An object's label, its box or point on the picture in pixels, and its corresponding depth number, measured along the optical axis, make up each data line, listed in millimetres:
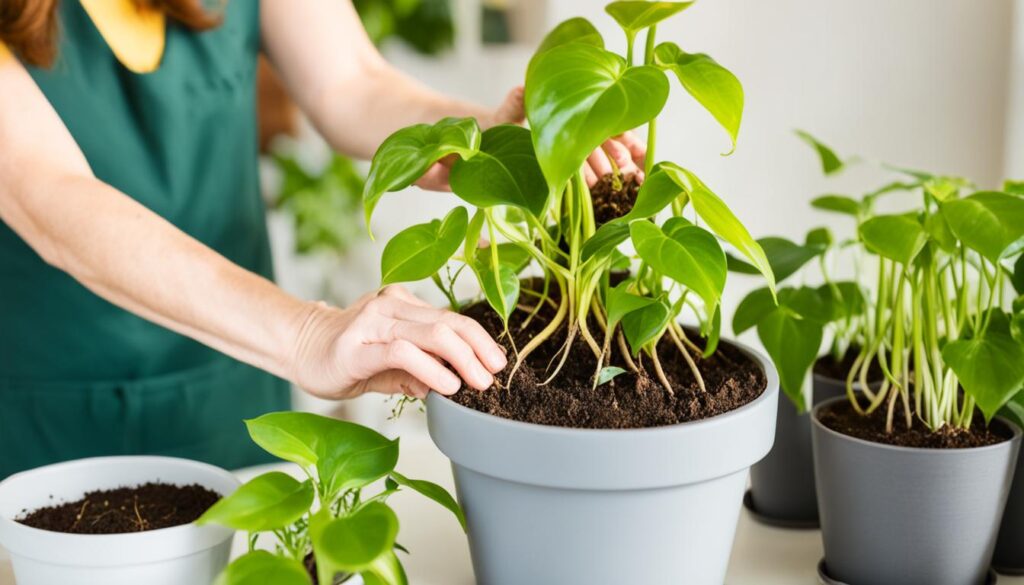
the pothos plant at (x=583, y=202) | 617
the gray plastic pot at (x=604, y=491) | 691
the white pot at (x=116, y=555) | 711
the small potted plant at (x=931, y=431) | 775
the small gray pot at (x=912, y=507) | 791
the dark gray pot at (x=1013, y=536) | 877
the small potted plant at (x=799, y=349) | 899
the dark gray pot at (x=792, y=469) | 977
